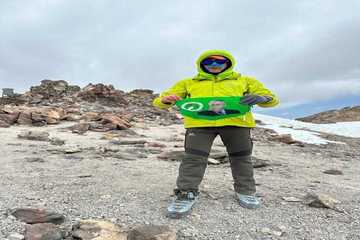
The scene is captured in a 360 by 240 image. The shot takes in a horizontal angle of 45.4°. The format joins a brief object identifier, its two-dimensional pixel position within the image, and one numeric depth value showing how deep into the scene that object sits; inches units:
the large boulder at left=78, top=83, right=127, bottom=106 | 1020.2
